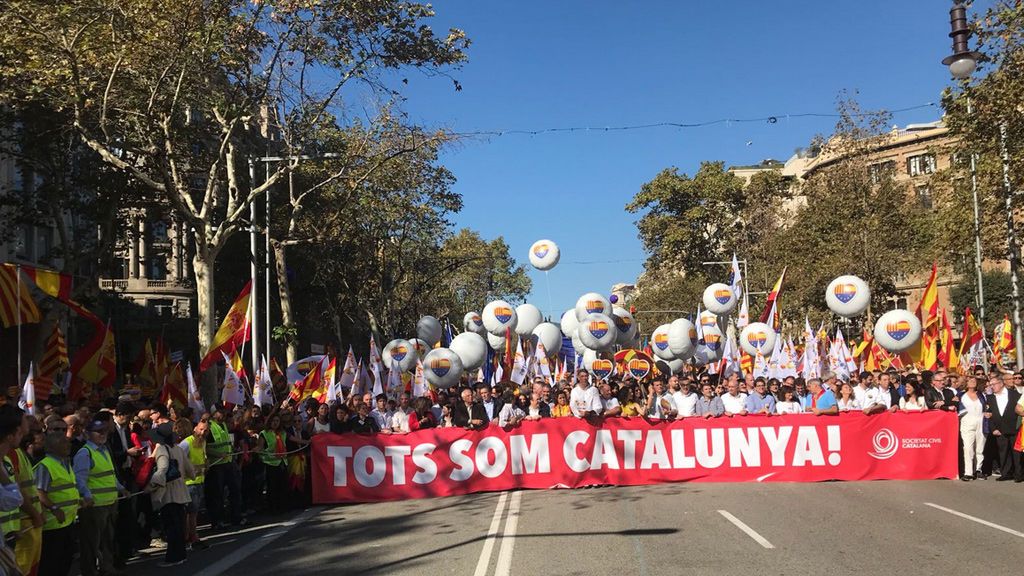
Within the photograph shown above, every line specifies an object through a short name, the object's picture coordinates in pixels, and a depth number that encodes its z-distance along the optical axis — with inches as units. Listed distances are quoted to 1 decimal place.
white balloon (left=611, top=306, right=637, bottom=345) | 972.7
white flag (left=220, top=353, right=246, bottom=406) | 597.3
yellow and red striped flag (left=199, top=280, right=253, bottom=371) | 623.8
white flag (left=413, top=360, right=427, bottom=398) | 766.4
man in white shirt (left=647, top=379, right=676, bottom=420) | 540.1
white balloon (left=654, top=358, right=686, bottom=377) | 1118.0
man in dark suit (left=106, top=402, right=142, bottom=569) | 383.9
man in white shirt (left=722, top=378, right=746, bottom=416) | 553.2
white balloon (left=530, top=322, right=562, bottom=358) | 1057.5
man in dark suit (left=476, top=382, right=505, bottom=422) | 591.4
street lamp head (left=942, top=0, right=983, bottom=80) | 432.8
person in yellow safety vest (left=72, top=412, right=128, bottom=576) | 323.9
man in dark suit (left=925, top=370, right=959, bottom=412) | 558.9
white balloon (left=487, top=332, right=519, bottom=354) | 1186.5
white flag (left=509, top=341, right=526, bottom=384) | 872.4
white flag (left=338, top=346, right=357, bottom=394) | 787.4
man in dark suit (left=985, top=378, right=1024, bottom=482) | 526.3
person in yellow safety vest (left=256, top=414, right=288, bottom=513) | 502.5
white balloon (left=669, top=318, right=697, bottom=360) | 984.3
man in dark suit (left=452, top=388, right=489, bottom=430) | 544.7
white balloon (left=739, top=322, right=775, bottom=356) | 970.1
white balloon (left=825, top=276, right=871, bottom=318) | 914.1
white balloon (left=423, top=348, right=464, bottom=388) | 787.4
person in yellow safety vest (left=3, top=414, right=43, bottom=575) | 256.6
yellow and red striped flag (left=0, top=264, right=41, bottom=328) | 592.7
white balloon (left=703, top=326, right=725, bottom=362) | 1175.6
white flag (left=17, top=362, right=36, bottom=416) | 432.1
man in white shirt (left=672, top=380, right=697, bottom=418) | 550.3
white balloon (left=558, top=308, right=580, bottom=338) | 1138.0
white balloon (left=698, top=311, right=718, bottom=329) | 1236.5
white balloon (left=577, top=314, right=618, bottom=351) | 880.9
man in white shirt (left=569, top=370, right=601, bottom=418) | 535.8
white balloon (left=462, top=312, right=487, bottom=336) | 1295.9
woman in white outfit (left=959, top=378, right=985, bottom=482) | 530.0
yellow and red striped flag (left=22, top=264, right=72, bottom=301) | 562.6
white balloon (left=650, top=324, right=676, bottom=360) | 1036.5
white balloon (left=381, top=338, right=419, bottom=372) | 955.3
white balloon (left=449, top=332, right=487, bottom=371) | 878.4
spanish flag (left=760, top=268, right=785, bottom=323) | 984.9
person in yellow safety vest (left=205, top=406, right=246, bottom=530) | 445.1
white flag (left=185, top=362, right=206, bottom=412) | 498.9
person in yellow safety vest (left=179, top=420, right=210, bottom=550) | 408.2
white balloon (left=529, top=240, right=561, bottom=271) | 1083.3
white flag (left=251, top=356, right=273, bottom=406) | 626.4
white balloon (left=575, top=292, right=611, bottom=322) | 962.1
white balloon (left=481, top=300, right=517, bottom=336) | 1075.9
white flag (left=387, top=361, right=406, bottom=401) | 772.9
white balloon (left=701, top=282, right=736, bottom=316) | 1097.4
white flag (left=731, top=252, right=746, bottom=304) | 1121.7
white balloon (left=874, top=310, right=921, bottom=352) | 832.9
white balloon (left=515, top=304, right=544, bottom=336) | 1096.8
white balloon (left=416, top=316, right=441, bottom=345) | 1178.0
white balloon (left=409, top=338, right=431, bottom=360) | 1015.1
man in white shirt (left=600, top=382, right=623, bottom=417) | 534.3
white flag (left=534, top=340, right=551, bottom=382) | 895.1
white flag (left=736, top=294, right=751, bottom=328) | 1090.7
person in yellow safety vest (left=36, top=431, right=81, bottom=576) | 286.4
